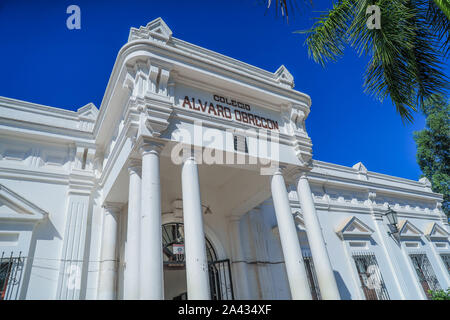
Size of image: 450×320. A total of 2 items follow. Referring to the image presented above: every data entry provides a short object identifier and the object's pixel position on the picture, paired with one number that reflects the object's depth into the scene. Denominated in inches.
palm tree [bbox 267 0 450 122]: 197.3
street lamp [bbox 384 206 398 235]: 438.0
